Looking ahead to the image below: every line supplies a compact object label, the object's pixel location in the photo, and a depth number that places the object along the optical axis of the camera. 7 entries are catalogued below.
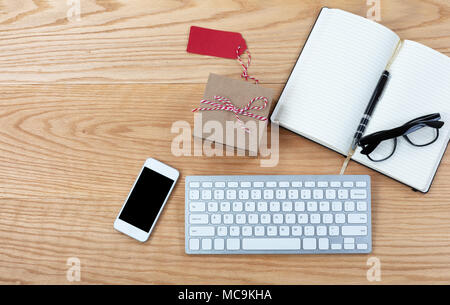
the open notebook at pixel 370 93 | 0.65
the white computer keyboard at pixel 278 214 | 0.66
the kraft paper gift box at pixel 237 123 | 0.65
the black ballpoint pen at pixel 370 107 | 0.65
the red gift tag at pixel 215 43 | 0.71
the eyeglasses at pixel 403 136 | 0.62
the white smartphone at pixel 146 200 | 0.67
